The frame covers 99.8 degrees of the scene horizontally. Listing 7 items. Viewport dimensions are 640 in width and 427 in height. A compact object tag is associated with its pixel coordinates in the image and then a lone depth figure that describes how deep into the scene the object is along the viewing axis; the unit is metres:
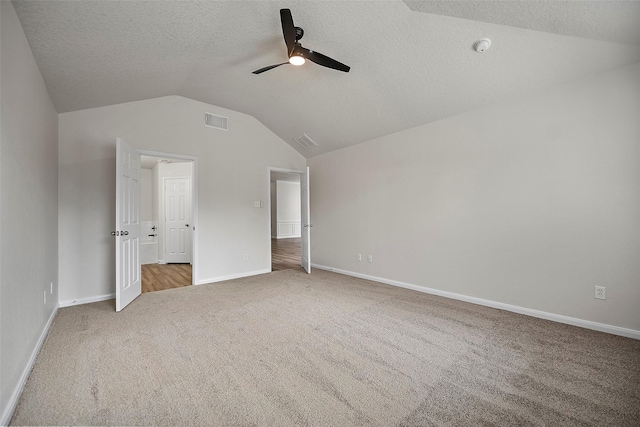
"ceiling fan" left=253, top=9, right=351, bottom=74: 2.12
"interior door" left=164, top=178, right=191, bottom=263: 6.39
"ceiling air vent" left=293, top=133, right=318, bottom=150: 5.13
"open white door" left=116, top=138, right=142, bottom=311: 3.21
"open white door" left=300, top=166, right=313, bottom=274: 5.21
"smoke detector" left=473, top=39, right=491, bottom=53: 2.46
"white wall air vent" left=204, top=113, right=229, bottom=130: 4.55
